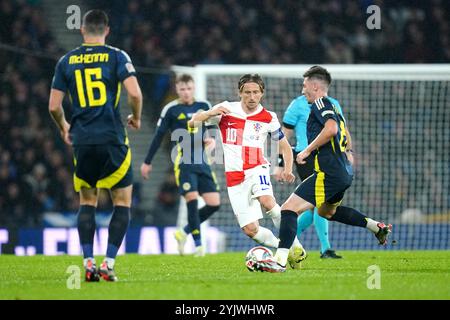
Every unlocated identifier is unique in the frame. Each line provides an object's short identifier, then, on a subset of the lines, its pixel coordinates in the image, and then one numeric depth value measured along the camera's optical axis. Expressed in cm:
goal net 2923
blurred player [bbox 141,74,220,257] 2342
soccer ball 1625
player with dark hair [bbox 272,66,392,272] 1628
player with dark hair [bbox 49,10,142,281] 1456
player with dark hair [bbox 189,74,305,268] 1709
